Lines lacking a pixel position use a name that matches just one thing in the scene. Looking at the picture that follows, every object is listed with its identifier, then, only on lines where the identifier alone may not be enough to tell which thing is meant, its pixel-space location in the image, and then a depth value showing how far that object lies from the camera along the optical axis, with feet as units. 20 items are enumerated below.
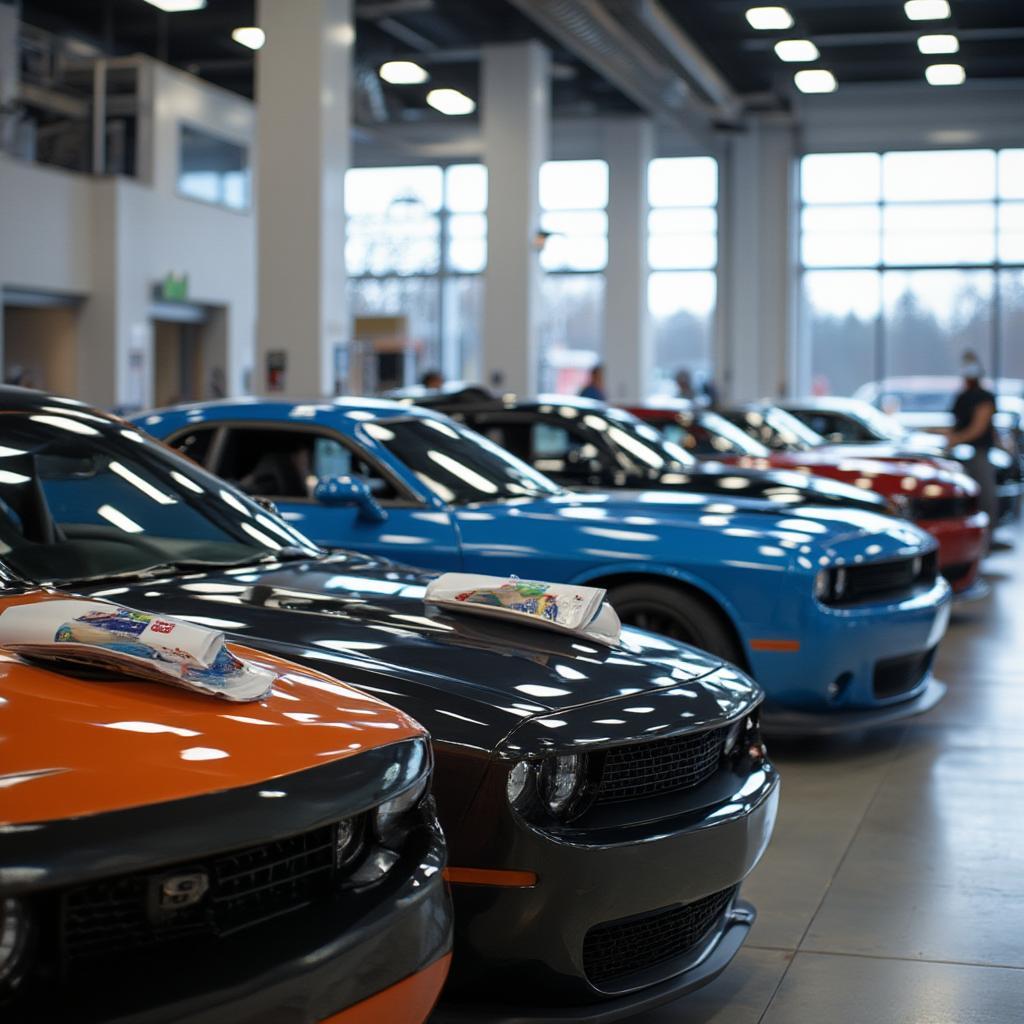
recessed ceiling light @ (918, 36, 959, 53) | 65.87
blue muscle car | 18.17
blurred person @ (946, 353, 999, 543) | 43.62
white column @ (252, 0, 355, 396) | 42.22
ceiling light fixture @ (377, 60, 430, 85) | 66.08
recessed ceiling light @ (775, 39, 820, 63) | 67.36
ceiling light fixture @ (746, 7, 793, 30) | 61.46
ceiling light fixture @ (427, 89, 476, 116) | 70.33
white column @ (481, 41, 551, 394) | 59.67
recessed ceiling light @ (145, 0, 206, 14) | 54.34
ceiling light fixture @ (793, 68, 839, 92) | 73.92
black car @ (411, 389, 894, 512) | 26.71
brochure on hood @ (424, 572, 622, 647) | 11.39
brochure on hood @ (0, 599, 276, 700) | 8.08
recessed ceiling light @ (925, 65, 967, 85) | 72.57
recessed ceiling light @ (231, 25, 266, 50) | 63.72
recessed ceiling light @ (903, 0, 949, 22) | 59.11
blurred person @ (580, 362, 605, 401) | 53.39
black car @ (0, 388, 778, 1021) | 9.13
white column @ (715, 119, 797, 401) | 85.66
